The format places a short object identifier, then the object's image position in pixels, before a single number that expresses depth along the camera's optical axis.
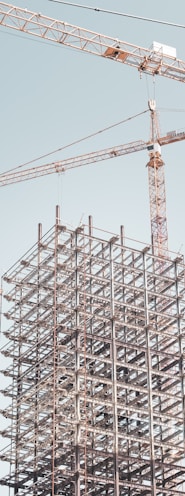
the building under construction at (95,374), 81.00
